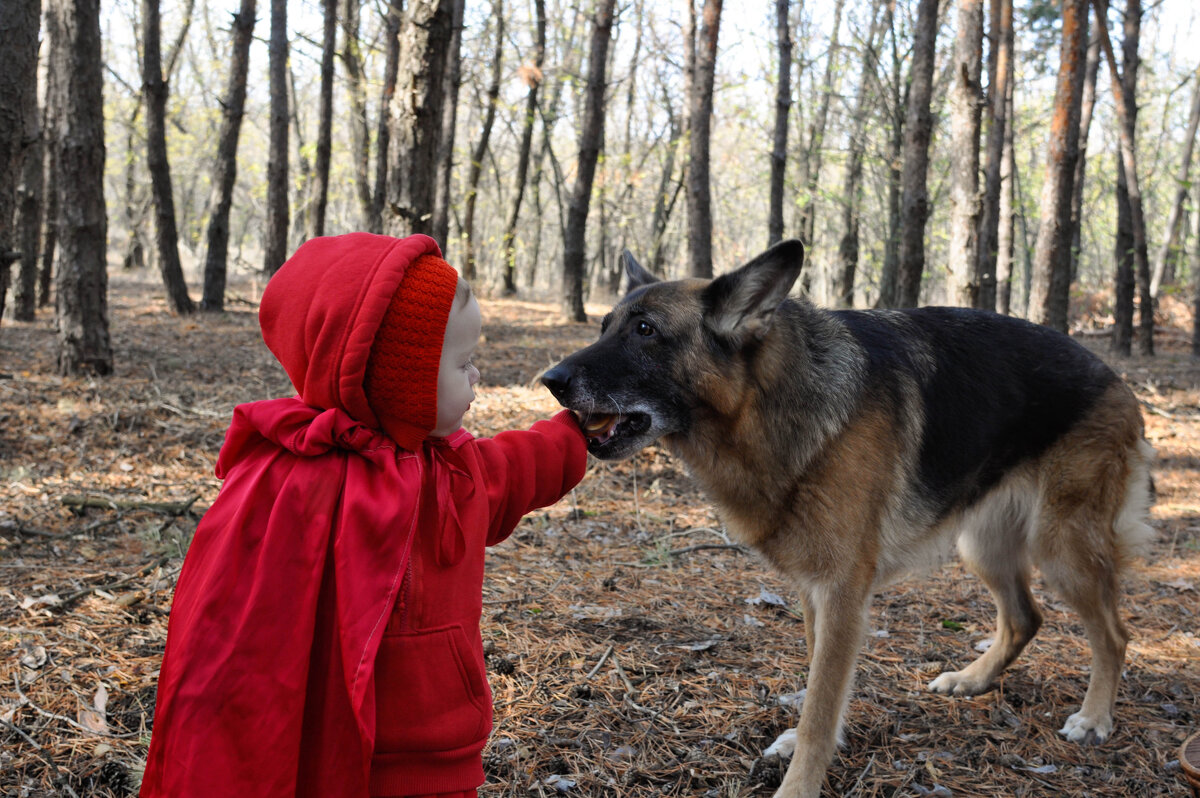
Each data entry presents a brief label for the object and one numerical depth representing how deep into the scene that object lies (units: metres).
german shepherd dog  2.97
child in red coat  1.73
